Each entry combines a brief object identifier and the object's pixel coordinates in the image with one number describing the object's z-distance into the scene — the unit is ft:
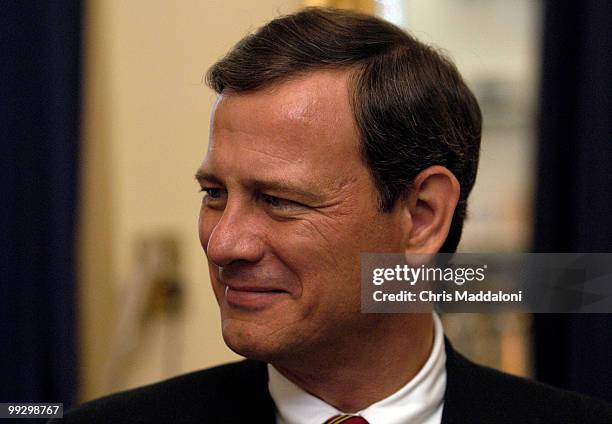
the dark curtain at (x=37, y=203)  14.89
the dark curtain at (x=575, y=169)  14.07
